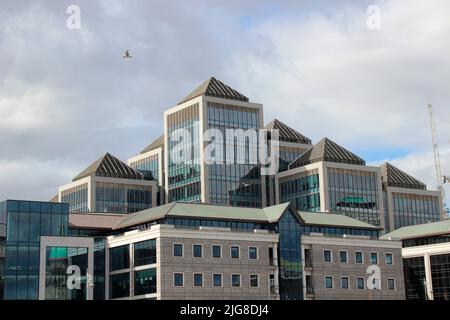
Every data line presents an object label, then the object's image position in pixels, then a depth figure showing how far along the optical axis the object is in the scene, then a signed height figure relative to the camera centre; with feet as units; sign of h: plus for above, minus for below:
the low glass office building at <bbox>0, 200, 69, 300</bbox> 372.79 +38.89
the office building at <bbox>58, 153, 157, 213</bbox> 606.55 +98.81
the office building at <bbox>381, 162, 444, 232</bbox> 628.03 +81.77
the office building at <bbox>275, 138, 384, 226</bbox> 576.61 +93.53
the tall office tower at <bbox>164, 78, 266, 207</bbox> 579.07 +120.62
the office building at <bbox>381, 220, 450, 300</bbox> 491.31 +30.27
